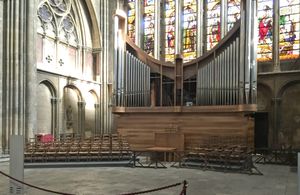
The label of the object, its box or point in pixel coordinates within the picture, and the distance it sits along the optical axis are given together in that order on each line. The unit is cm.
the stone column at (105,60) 1648
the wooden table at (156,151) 983
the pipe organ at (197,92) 1130
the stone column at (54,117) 1377
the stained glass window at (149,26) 1708
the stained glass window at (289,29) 1386
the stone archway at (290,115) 1350
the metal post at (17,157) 593
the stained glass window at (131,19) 1745
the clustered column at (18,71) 1114
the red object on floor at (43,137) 1200
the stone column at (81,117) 1532
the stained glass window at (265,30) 1440
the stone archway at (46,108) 1318
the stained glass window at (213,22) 1562
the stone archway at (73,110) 1462
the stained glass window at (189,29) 1617
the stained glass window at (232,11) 1518
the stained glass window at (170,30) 1663
